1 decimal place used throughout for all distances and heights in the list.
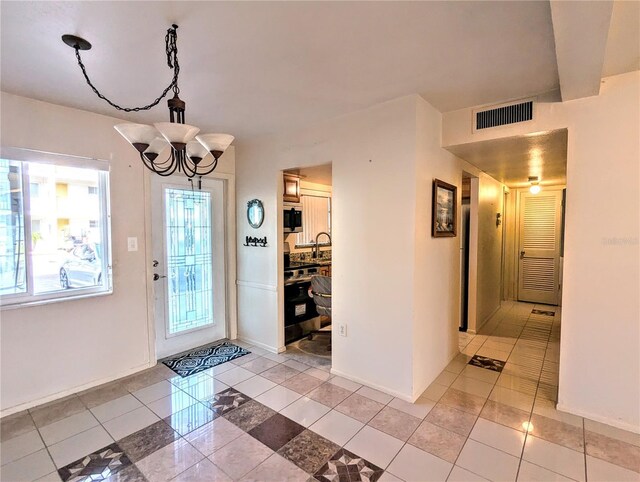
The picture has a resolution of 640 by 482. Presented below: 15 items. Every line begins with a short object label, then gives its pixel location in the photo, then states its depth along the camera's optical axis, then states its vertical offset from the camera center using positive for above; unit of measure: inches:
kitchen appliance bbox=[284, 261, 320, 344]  154.9 -36.4
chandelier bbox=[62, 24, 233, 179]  61.0 +19.4
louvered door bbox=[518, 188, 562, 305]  223.9 -11.8
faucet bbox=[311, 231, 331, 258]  214.7 -14.4
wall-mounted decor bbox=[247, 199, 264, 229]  149.0 +8.5
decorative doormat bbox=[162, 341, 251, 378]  128.9 -54.6
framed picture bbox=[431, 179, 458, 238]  112.8 +7.5
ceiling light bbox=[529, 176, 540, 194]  185.8 +28.7
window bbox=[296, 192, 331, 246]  208.4 +9.1
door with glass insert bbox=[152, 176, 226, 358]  139.7 -14.8
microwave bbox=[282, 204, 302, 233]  172.4 +6.8
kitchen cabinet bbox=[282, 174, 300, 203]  154.6 +20.7
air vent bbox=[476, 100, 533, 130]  100.1 +36.9
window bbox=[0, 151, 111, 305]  98.4 +0.6
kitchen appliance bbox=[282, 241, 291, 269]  164.3 -14.2
